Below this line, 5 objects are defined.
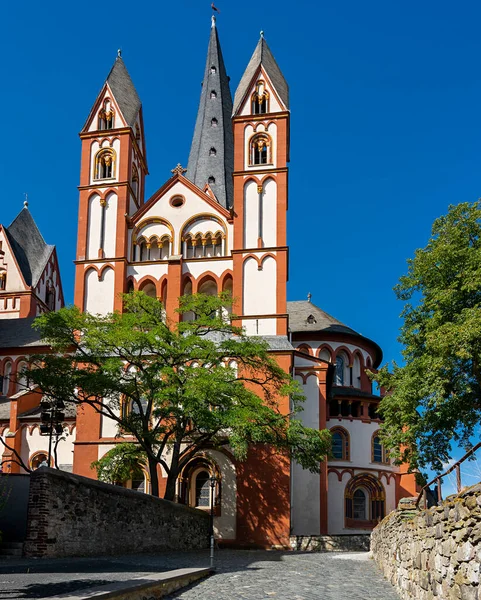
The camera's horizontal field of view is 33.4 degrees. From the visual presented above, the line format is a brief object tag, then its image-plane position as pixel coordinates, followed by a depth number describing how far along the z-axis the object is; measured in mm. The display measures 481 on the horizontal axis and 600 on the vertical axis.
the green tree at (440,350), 26625
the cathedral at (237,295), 37344
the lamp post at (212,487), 19380
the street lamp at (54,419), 29172
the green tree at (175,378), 30844
